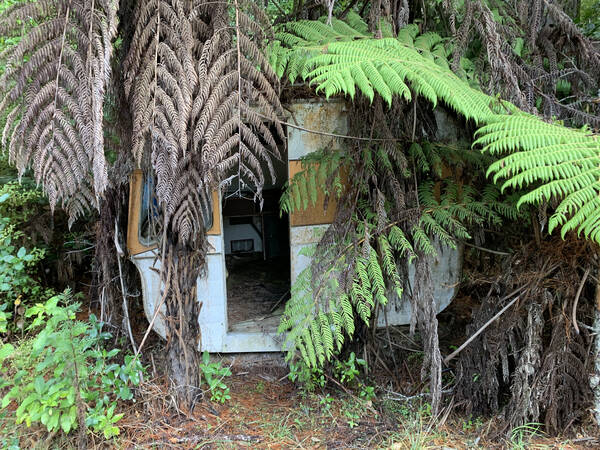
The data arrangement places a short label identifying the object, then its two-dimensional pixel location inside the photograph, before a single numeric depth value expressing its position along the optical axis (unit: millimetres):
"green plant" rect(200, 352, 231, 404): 3287
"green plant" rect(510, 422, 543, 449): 2734
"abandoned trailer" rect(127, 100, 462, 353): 3549
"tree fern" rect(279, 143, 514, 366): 2711
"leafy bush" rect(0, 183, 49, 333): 3652
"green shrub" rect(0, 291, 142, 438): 2568
